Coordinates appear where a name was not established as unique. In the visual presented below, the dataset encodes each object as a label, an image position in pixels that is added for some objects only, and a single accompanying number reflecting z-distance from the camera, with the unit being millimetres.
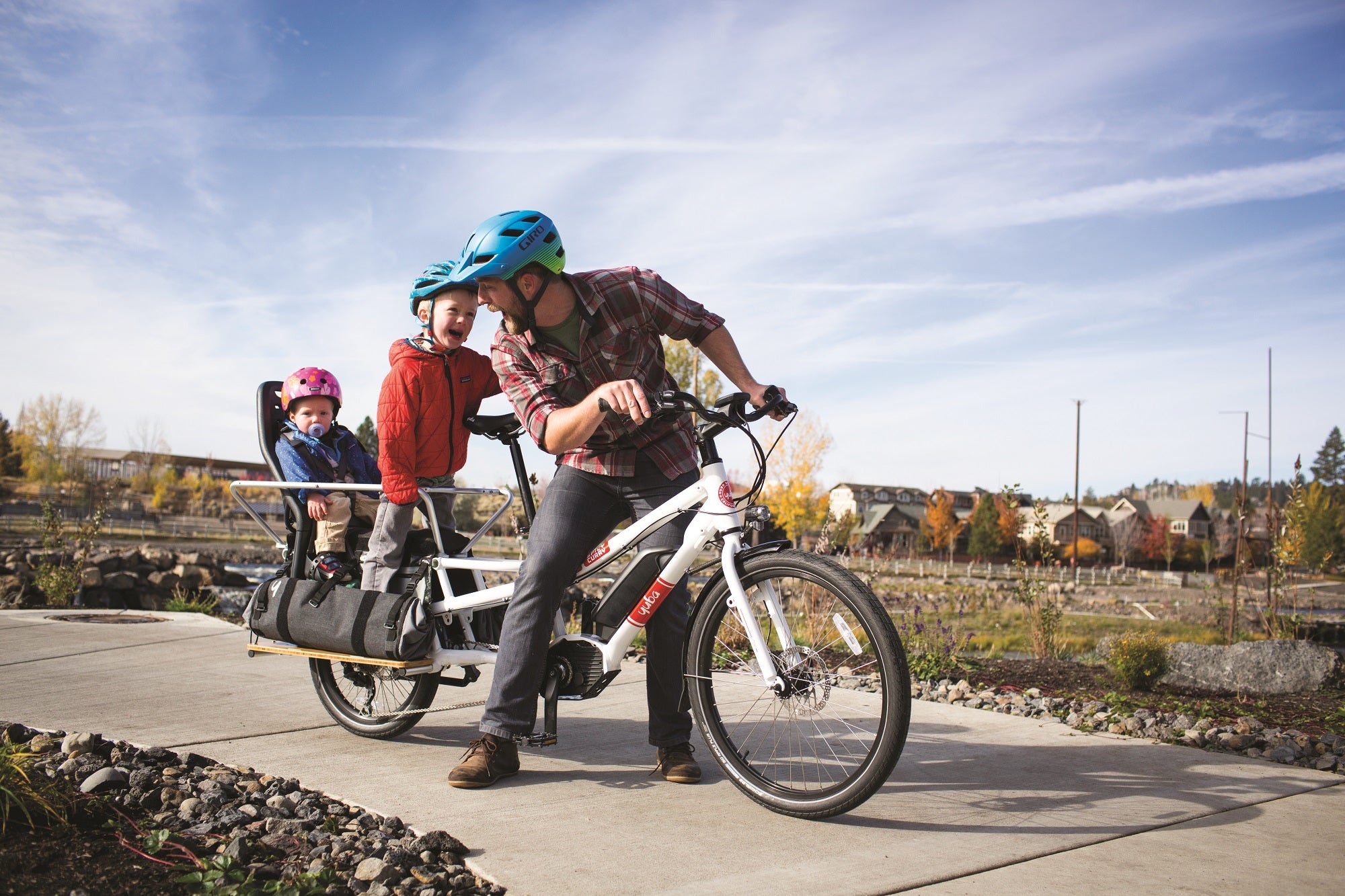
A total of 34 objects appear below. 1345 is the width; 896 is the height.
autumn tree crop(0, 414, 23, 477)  61875
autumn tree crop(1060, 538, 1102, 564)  62906
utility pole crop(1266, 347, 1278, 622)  7237
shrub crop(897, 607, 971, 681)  6053
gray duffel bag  3688
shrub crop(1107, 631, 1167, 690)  5461
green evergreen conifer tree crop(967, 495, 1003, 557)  55188
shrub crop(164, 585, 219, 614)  9008
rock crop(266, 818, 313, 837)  2605
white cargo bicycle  2803
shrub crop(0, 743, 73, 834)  2383
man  3240
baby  4246
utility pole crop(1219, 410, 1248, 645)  7922
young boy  3863
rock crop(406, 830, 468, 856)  2510
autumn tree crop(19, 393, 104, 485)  57188
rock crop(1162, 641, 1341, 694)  5625
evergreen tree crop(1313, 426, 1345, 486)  122688
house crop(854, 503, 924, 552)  73250
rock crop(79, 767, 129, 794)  2805
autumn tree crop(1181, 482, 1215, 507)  113606
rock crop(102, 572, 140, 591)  13352
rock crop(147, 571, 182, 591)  13984
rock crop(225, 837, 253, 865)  2350
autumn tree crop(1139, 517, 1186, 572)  64938
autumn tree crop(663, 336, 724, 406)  23731
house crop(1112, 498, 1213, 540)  87625
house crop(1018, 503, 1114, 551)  75725
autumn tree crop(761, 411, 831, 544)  26055
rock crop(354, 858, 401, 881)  2287
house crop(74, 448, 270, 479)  65312
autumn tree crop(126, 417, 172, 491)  65812
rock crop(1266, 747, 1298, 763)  3751
